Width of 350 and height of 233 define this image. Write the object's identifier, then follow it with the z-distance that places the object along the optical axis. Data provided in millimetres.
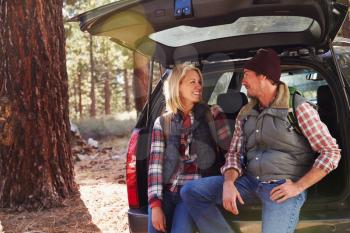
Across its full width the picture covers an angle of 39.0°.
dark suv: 3107
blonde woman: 3408
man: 2951
